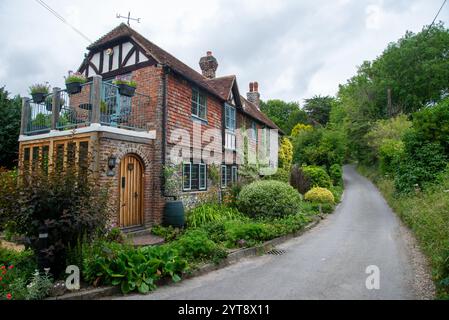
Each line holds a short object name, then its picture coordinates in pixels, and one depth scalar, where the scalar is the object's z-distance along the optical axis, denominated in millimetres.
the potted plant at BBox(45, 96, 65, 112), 10227
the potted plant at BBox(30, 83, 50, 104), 10141
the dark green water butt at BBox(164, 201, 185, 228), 10008
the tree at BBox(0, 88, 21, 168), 14178
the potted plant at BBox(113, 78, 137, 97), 9320
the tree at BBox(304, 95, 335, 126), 52094
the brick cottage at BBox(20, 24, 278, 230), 8781
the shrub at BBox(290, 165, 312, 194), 21797
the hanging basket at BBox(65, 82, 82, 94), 9391
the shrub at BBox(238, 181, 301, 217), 11859
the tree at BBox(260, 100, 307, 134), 53584
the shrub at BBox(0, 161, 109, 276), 5285
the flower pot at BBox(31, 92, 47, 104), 10148
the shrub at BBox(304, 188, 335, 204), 17234
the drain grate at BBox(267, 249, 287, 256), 8119
